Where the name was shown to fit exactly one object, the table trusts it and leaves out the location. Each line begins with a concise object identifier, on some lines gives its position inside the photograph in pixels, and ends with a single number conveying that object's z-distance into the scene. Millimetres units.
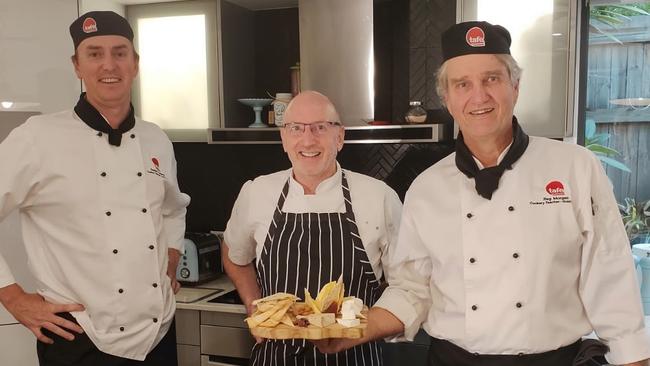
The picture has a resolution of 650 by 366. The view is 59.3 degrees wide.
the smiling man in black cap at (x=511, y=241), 1279
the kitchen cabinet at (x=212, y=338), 2510
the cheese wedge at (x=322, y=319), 1328
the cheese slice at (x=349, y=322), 1338
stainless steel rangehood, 2557
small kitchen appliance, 2773
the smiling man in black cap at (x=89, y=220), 1608
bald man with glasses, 1720
